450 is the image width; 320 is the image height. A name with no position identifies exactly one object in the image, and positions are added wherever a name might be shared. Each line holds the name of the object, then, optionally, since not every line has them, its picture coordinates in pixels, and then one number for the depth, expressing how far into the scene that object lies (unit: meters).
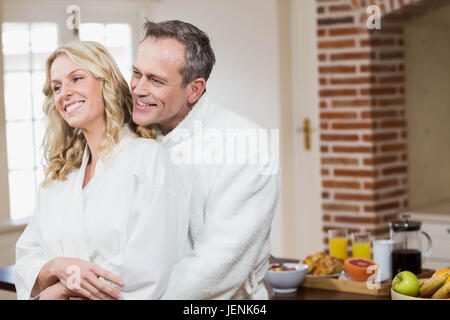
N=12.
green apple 3.83
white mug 4.39
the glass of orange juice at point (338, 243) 4.74
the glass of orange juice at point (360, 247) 4.68
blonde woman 3.13
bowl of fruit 3.72
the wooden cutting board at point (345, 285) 4.29
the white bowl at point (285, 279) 4.37
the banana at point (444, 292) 3.71
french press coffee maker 4.35
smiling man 3.15
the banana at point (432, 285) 3.74
